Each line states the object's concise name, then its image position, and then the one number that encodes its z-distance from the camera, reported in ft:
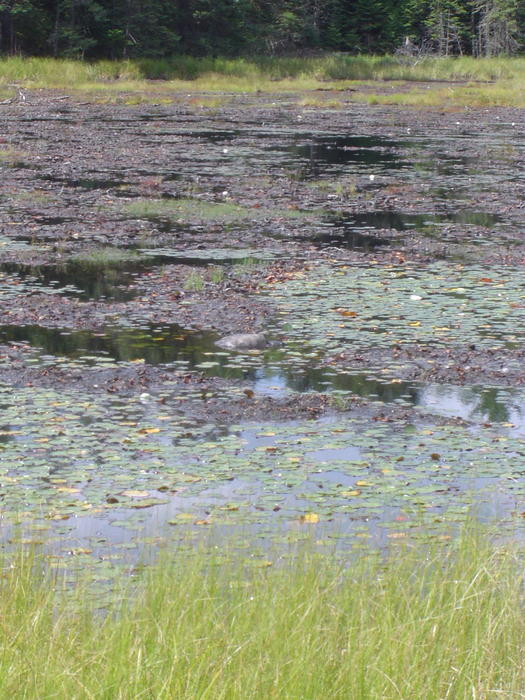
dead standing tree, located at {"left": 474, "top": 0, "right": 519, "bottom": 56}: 447.01
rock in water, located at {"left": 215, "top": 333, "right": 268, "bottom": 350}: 56.13
